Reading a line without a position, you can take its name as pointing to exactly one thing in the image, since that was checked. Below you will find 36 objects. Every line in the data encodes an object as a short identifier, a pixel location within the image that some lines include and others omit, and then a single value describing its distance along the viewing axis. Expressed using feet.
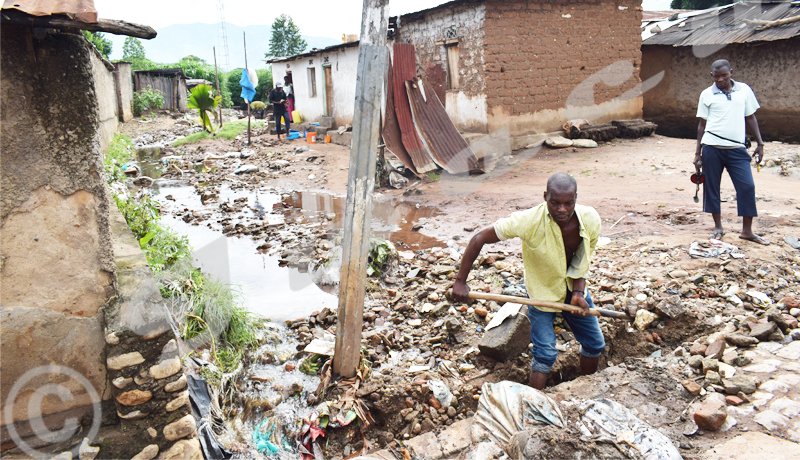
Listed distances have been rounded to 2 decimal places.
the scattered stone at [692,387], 8.40
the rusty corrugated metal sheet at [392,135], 28.50
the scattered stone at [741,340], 9.39
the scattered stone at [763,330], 9.50
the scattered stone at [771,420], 7.24
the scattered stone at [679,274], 12.75
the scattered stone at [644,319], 10.96
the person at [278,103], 53.36
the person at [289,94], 58.38
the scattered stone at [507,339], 10.39
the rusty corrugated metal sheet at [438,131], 29.76
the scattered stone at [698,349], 9.41
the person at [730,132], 13.98
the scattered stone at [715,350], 9.11
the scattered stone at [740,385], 8.09
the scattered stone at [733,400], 7.91
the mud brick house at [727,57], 32.37
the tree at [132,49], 144.67
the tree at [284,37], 148.42
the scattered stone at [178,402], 7.24
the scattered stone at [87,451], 6.82
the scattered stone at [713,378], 8.47
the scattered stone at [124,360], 6.81
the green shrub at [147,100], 77.41
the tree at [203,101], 51.37
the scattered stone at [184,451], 7.29
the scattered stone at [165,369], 7.03
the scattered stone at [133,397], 6.95
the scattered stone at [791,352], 8.83
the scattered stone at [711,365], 8.73
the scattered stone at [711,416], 7.30
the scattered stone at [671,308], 10.73
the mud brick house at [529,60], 31.65
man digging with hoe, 8.54
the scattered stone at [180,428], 7.30
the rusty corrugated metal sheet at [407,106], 28.66
